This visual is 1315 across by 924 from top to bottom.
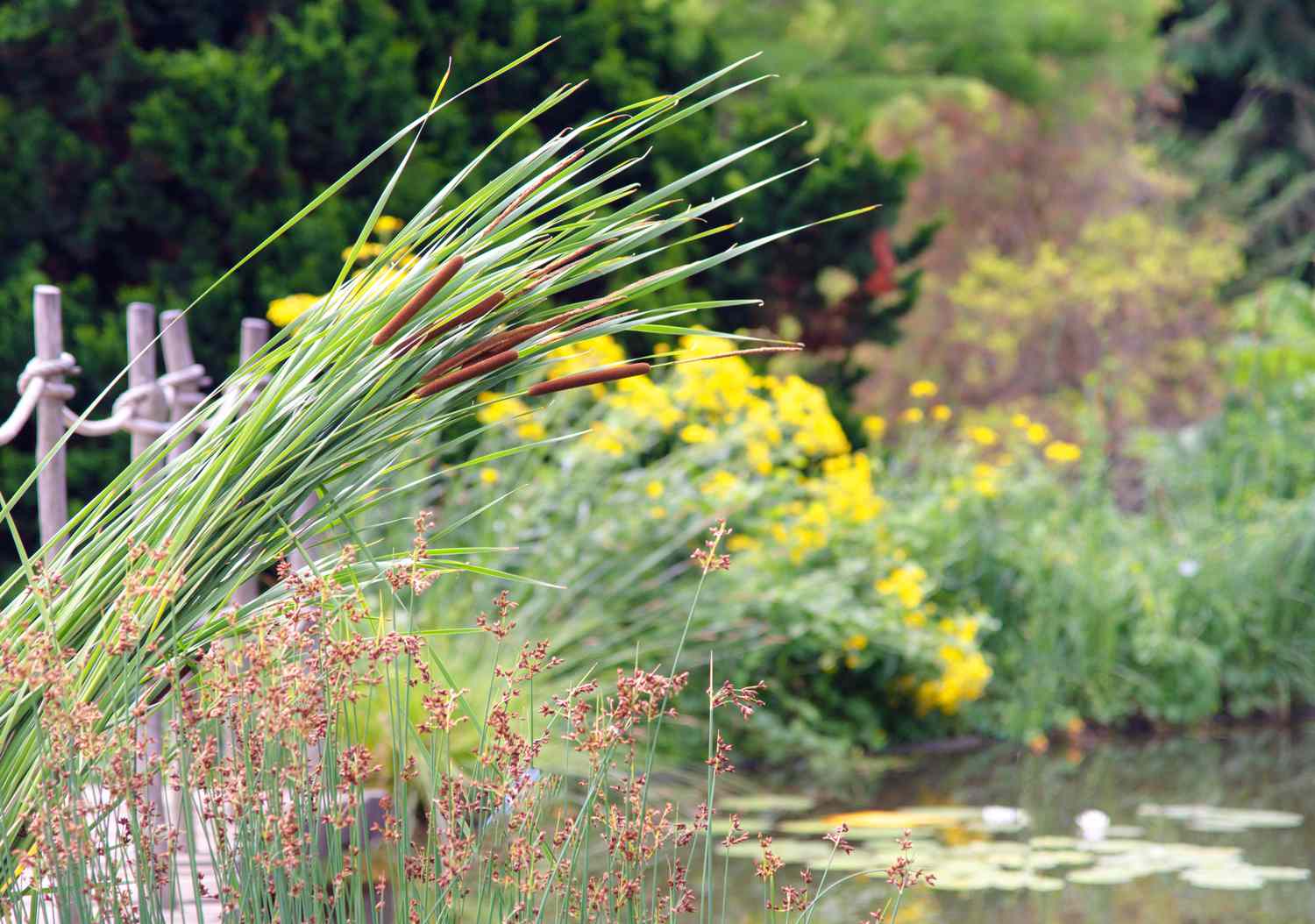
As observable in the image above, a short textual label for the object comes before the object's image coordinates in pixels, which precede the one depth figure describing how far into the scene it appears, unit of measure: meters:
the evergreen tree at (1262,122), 28.89
